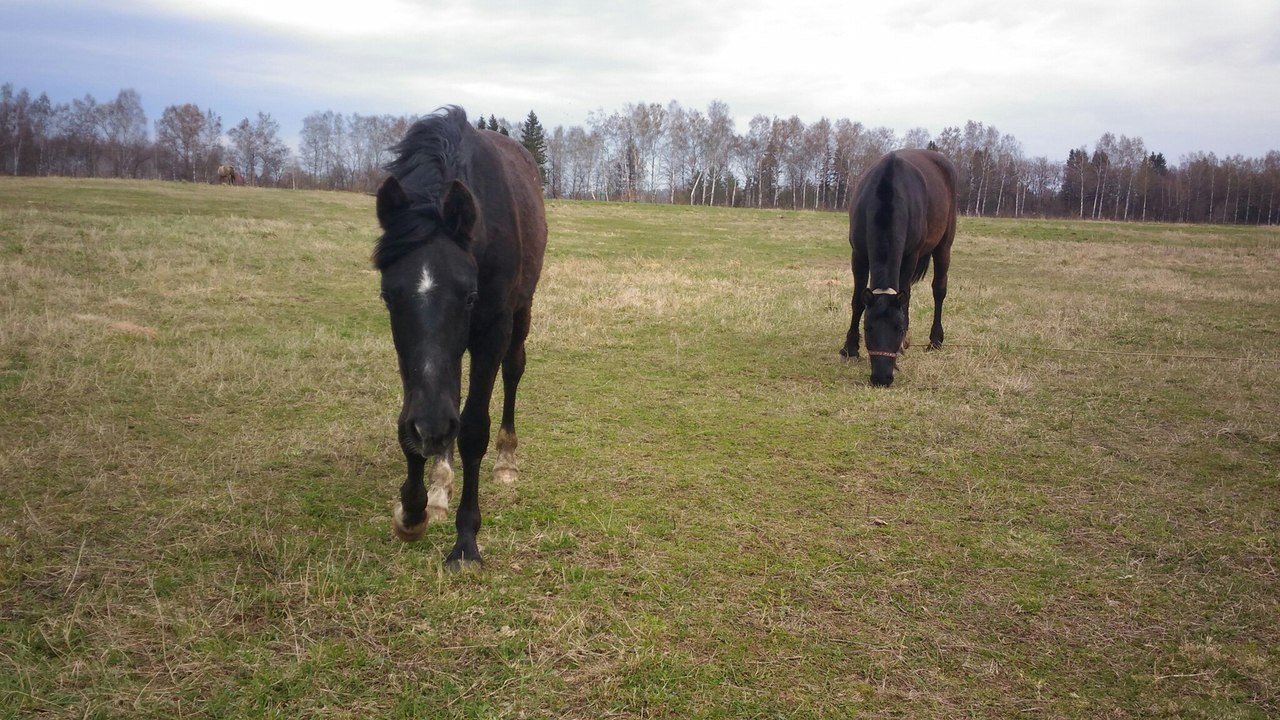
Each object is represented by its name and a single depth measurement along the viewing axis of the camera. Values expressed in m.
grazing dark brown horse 8.71
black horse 3.43
